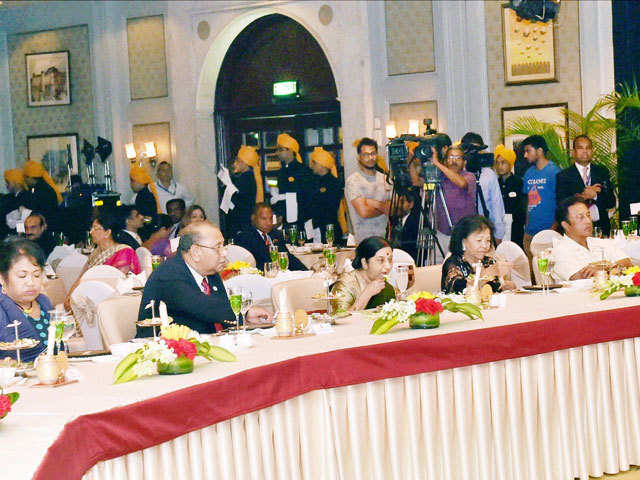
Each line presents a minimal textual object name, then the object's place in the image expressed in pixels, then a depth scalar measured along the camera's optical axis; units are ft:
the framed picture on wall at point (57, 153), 49.03
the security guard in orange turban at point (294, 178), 36.45
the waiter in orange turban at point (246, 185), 38.91
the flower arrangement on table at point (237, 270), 24.39
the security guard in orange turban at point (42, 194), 42.19
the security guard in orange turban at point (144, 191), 42.11
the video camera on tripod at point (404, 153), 29.99
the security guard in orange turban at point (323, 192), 35.86
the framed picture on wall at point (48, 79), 48.96
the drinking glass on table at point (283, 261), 25.22
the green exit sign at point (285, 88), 45.27
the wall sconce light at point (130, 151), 46.21
